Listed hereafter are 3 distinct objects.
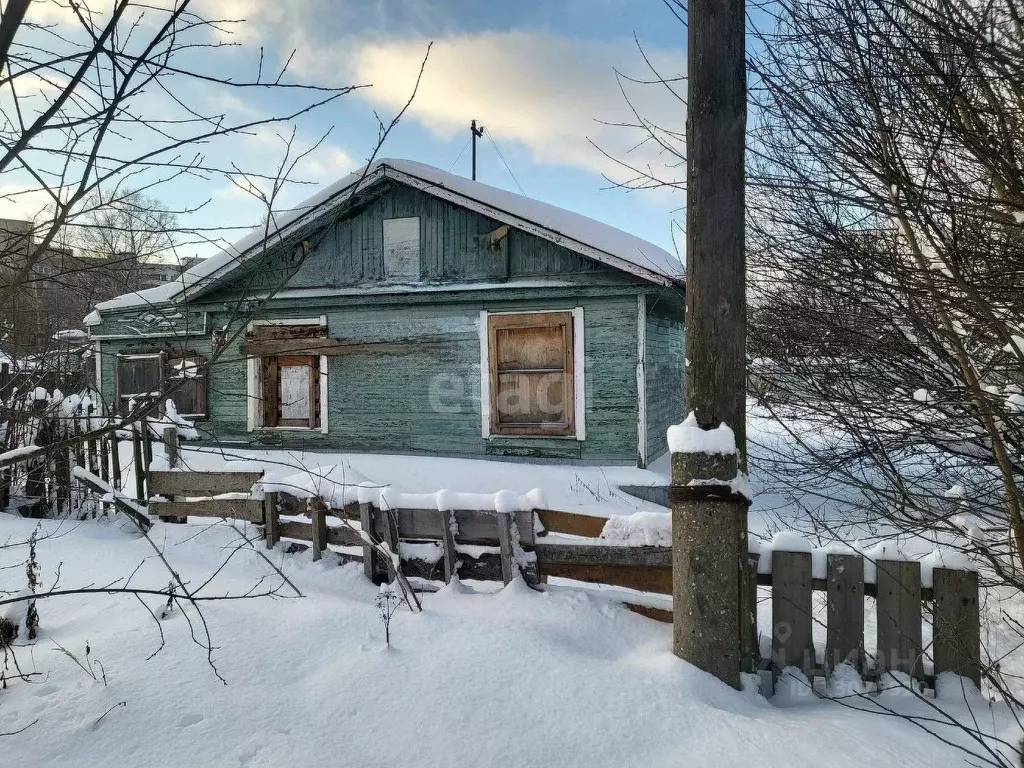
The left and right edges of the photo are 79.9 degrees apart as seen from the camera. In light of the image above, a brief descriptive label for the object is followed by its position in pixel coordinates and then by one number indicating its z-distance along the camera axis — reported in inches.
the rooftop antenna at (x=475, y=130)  716.0
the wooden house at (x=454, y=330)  363.3
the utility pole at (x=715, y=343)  120.8
